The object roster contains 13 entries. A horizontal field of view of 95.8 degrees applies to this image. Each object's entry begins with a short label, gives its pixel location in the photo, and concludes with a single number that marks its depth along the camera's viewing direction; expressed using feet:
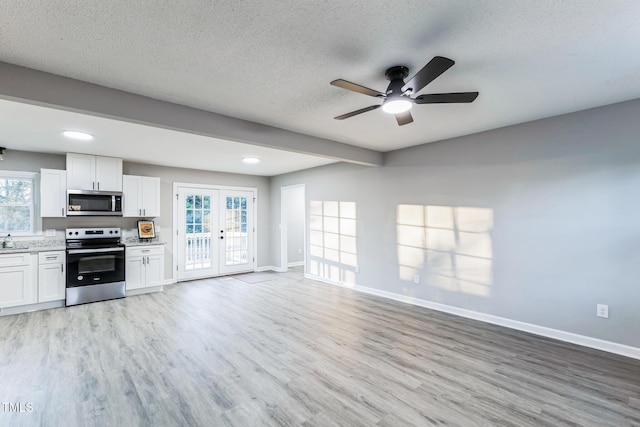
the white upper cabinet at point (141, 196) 17.30
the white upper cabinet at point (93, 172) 15.29
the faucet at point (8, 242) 14.33
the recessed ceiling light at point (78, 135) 11.64
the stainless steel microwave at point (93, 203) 15.37
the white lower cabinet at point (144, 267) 16.70
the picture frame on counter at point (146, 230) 17.85
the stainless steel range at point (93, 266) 14.80
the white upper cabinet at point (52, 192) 14.79
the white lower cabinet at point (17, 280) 13.24
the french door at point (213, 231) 20.38
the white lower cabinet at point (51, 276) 14.15
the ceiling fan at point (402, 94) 6.33
